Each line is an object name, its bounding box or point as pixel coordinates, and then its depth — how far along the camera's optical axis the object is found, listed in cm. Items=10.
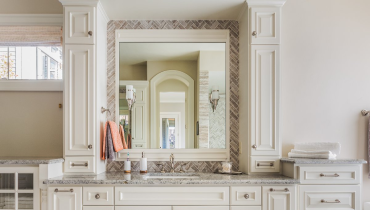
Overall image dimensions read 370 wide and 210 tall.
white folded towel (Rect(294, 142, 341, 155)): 231
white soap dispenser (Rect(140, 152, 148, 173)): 252
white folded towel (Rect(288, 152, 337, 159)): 225
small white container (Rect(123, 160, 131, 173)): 252
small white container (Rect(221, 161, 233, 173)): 253
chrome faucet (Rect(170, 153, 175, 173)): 264
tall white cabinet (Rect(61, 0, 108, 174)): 236
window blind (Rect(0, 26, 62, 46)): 273
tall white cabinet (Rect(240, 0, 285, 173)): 240
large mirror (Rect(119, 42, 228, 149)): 271
